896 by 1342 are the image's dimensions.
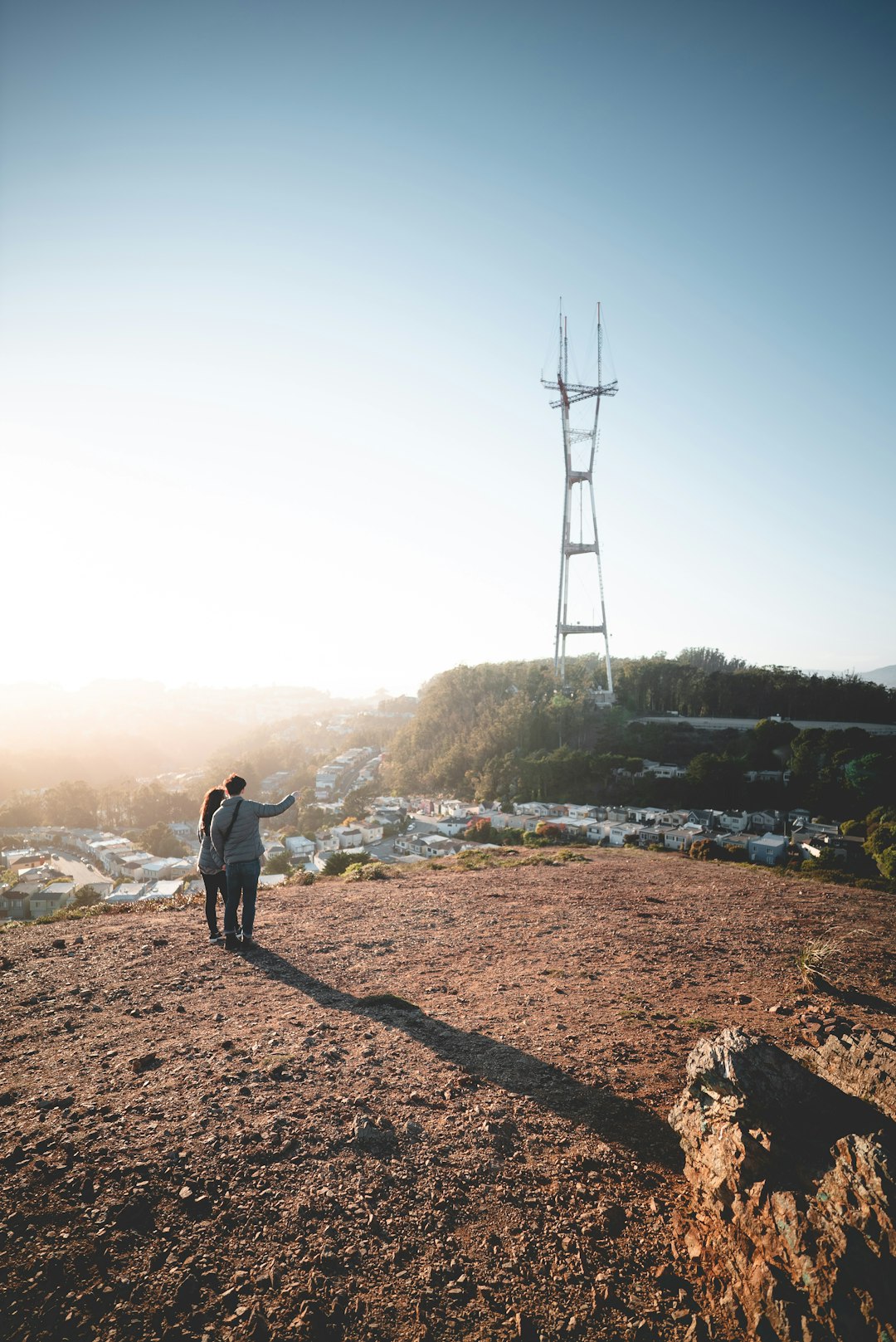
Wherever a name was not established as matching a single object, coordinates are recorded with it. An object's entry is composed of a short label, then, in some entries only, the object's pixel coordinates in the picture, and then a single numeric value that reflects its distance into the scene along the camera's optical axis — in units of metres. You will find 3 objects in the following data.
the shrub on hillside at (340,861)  11.88
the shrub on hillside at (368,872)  9.64
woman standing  5.72
